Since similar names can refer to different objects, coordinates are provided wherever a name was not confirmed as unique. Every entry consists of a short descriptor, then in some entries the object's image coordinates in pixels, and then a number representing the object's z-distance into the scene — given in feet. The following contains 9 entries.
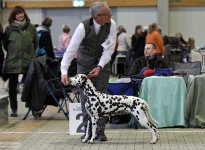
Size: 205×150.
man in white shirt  24.35
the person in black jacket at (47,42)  40.37
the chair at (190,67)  33.44
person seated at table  32.47
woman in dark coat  33.09
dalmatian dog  24.21
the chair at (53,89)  32.78
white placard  26.96
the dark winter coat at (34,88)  32.27
